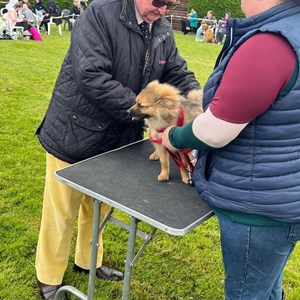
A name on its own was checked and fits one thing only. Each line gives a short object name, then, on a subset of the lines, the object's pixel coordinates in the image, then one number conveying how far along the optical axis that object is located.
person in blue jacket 1.17
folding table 1.49
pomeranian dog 1.80
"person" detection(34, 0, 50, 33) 15.39
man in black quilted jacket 1.85
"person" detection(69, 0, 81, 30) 17.04
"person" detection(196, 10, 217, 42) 18.96
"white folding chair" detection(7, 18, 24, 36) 12.10
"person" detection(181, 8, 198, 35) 21.45
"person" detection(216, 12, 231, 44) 18.14
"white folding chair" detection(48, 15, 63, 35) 15.06
